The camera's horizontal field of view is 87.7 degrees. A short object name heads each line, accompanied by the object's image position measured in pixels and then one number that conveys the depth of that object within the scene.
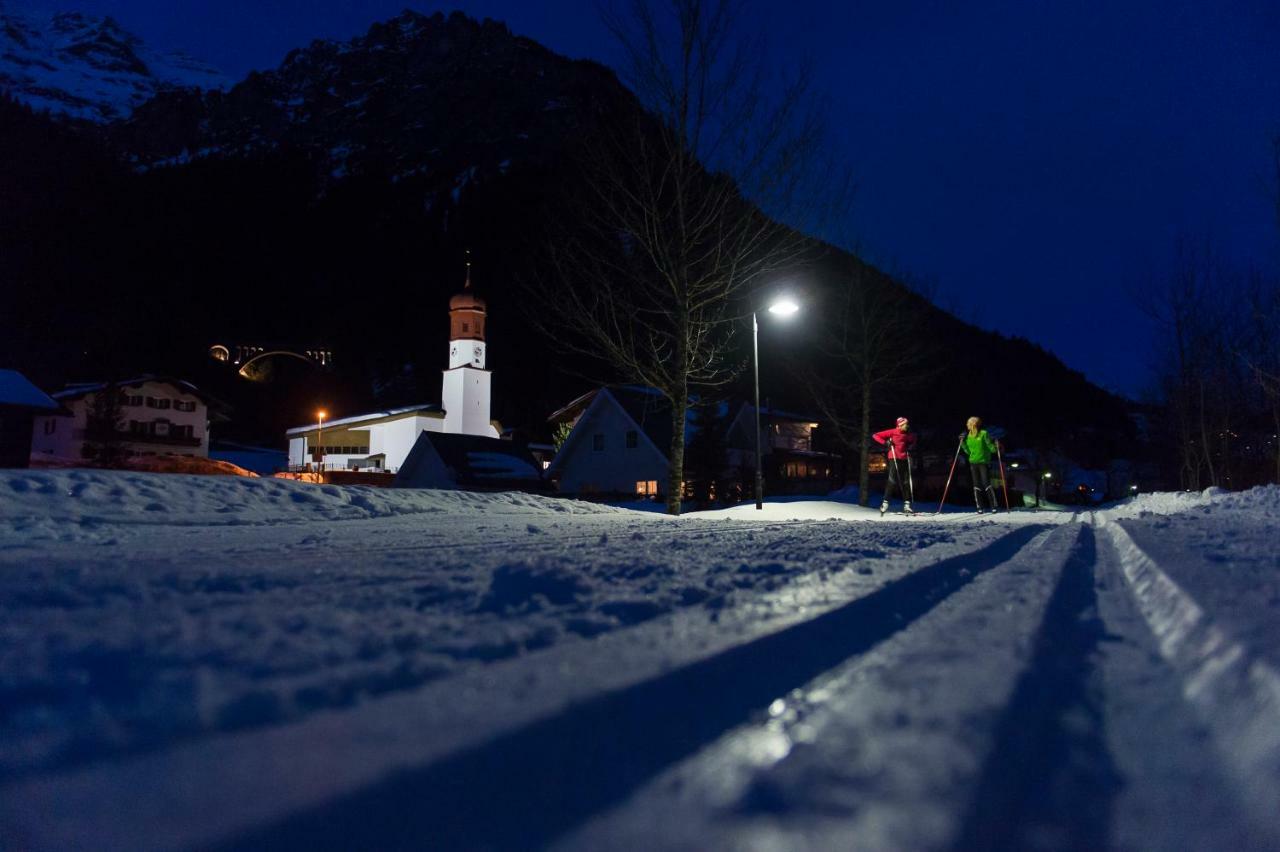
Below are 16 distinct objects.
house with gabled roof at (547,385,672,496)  34.69
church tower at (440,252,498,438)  62.41
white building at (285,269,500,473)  60.78
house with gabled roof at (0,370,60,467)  31.34
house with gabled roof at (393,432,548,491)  34.31
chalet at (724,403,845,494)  39.59
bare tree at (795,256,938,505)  23.73
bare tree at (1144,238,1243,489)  27.98
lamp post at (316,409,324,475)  58.46
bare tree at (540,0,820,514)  13.08
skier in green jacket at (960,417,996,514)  13.68
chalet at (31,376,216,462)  46.09
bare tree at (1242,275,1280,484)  23.48
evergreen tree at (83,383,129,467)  44.56
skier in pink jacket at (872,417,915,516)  13.22
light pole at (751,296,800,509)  15.15
